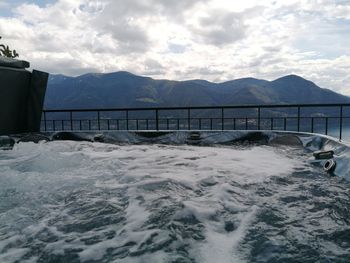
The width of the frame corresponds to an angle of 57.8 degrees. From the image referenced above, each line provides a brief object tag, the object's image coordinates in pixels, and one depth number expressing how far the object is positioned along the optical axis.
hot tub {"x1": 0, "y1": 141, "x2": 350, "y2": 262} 1.45
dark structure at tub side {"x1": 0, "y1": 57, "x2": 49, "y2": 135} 4.05
